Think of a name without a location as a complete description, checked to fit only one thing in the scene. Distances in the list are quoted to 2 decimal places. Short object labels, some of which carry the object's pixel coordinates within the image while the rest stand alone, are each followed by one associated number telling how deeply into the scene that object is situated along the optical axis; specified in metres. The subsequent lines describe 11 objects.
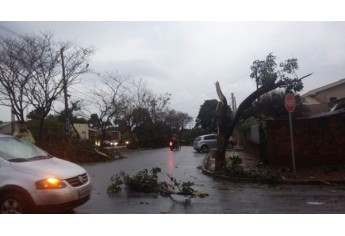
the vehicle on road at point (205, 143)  29.48
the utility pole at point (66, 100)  23.83
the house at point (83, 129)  55.50
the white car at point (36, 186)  5.64
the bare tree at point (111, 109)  36.81
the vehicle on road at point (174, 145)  31.28
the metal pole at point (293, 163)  11.59
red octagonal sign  11.26
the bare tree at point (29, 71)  21.78
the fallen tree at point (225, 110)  12.22
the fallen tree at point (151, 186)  8.50
